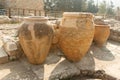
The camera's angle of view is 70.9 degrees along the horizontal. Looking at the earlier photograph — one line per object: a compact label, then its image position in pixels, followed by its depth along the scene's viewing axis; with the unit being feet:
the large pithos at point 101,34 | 6.89
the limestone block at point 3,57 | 4.73
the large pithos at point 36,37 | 4.23
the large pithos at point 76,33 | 4.75
